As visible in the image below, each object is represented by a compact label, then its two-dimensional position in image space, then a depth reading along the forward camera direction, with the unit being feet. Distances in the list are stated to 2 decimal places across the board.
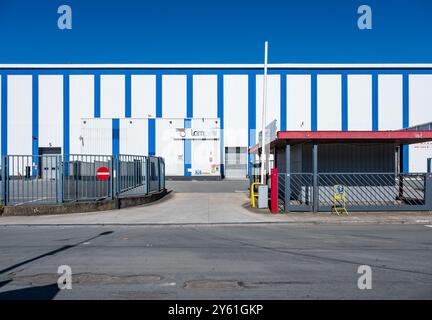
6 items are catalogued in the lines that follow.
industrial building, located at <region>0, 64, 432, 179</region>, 113.70
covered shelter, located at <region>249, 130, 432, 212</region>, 50.31
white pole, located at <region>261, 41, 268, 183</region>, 48.91
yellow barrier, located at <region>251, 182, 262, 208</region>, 51.27
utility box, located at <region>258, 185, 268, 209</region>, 48.95
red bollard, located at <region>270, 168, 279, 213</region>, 45.52
